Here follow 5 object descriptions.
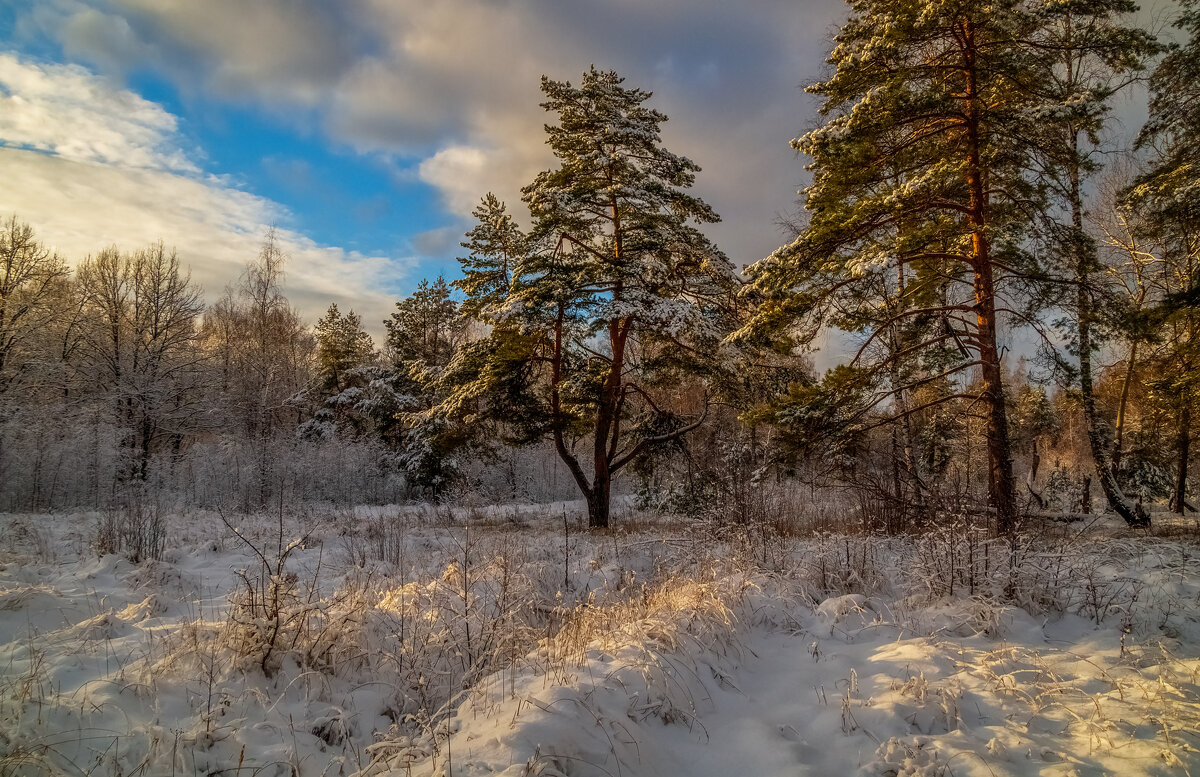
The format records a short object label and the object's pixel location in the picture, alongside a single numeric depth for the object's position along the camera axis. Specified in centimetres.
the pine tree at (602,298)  1282
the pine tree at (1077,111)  812
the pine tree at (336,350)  2944
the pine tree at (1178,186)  993
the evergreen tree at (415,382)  2448
